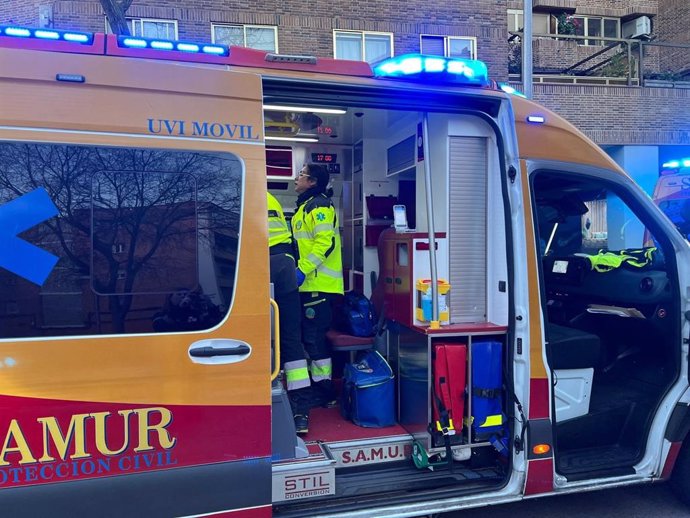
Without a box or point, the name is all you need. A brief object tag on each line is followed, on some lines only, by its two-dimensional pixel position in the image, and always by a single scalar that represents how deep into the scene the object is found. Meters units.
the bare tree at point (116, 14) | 7.11
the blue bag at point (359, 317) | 4.00
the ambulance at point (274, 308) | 2.21
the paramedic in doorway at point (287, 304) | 3.30
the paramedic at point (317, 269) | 3.71
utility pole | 10.32
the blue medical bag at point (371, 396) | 3.54
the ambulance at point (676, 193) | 7.89
